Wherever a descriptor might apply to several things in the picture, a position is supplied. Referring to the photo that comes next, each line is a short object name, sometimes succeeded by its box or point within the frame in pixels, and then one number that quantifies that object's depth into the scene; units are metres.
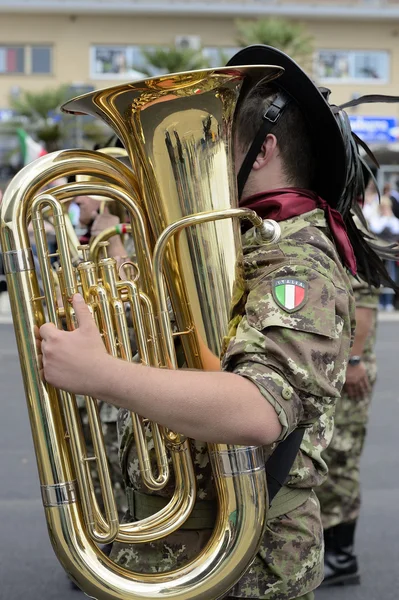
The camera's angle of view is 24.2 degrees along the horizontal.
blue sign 24.80
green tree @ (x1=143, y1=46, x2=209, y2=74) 28.08
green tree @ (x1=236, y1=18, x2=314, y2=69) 28.05
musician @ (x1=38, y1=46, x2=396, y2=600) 1.75
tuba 1.86
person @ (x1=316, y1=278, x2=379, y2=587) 4.05
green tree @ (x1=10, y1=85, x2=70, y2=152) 27.00
